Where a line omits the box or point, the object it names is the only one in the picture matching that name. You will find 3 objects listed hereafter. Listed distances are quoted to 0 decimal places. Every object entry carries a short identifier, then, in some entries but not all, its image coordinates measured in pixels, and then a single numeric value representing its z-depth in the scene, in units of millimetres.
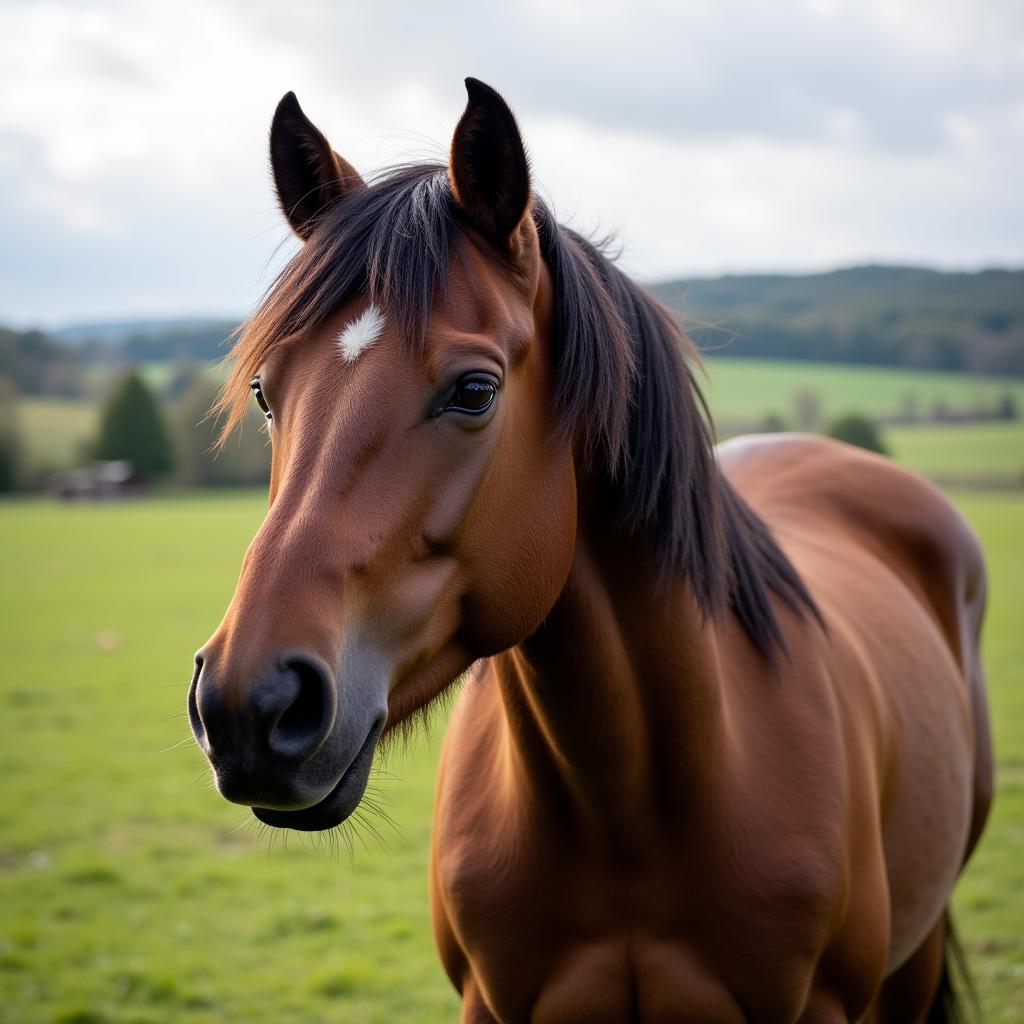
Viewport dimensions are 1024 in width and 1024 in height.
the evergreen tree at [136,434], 60781
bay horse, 1532
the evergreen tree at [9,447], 54812
